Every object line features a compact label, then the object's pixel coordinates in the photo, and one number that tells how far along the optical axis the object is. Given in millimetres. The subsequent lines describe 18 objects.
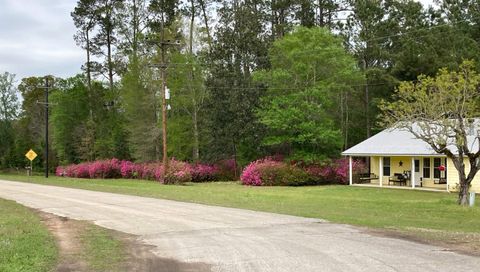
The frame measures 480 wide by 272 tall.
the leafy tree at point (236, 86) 42750
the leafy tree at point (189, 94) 48978
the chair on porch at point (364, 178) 40762
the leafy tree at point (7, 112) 84938
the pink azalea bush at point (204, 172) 44997
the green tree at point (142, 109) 52125
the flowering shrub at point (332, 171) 41000
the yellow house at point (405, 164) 34231
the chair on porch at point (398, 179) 37250
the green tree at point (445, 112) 22094
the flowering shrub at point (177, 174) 38816
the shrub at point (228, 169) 46569
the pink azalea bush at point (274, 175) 39844
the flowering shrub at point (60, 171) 58728
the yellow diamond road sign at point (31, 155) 48434
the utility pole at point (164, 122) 36609
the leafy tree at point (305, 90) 39531
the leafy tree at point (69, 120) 65562
